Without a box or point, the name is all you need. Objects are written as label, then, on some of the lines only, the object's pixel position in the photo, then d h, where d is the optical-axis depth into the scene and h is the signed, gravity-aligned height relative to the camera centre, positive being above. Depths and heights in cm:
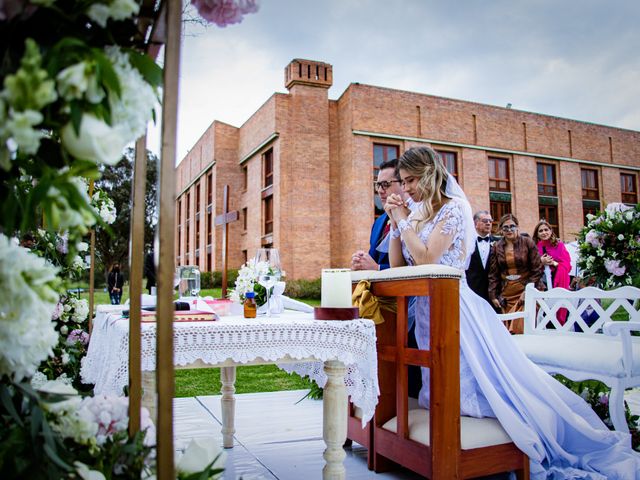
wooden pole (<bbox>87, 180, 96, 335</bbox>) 332 -3
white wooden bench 321 -48
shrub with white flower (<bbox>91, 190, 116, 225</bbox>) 382 +56
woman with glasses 646 +12
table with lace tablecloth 197 -29
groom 423 +48
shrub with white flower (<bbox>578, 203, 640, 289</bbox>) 533 +32
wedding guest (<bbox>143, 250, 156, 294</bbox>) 553 +7
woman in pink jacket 736 +32
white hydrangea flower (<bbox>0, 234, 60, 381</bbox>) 86 -4
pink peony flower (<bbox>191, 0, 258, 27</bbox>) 110 +57
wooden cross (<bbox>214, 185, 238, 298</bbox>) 436 +57
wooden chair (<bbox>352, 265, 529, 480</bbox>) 254 -68
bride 283 -55
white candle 248 -5
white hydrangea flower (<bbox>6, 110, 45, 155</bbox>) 77 +23
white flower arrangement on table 305 +1
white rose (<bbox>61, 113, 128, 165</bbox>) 83 +23
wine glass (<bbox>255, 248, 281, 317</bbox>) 301 +7
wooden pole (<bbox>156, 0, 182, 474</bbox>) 98 +1
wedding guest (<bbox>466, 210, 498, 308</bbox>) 621 +21
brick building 2089 +524
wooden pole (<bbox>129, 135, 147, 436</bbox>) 121 +0
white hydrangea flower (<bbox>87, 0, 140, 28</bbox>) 89 +47
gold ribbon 295 -13
